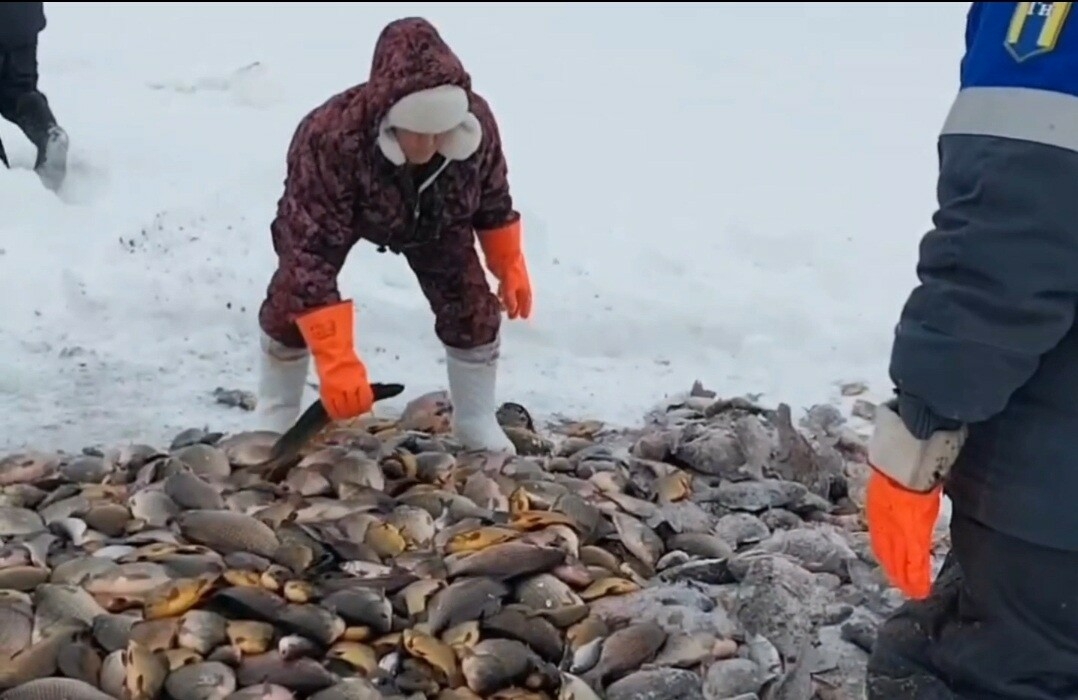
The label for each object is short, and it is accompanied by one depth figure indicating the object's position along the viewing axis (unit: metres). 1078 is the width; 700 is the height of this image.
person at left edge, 5.07
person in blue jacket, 1.80
